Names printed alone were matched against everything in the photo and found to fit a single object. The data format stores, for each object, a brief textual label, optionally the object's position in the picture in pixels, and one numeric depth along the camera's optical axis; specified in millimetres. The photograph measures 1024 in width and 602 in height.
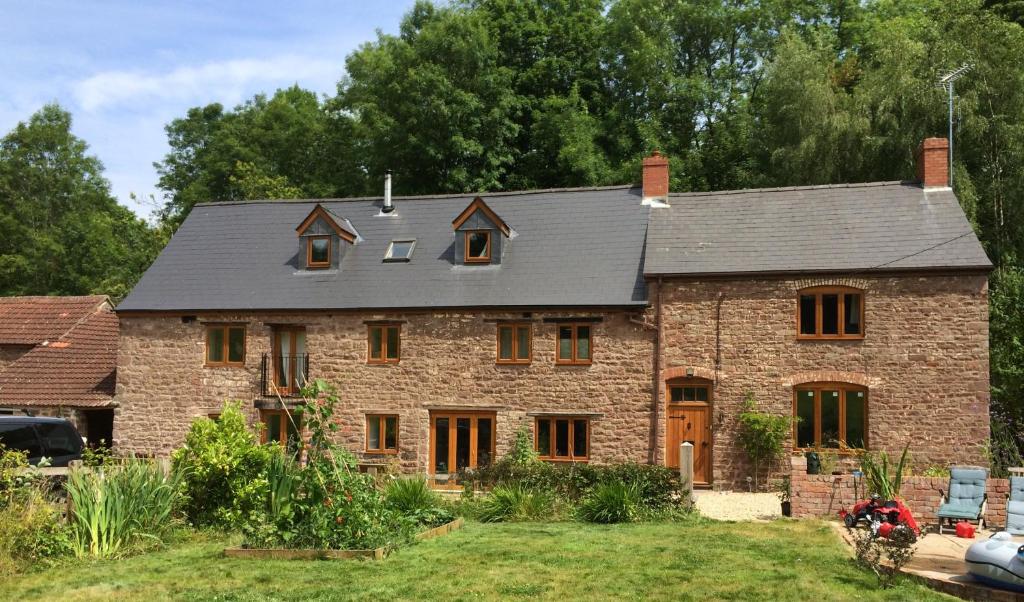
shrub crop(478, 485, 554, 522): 15906
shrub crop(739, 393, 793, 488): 20906
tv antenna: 25153
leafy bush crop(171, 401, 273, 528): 14117
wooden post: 16297
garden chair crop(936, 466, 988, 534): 14367
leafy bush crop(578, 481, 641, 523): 15477
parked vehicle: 16484
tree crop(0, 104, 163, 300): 47156
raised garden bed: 12273
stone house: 20891
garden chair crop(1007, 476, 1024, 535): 13555
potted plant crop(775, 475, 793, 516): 16197
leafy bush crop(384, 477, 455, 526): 14984
